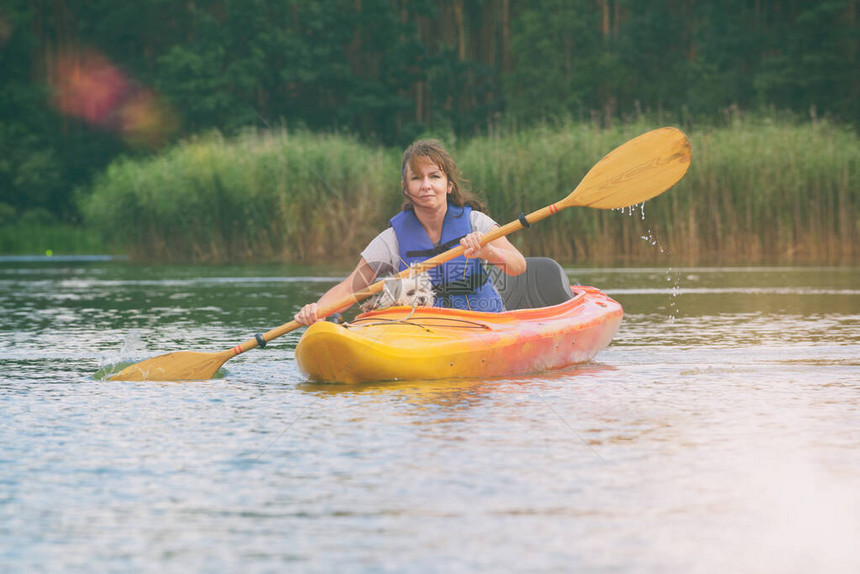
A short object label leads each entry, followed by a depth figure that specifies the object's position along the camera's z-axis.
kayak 13.02
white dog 14.05
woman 14.16
